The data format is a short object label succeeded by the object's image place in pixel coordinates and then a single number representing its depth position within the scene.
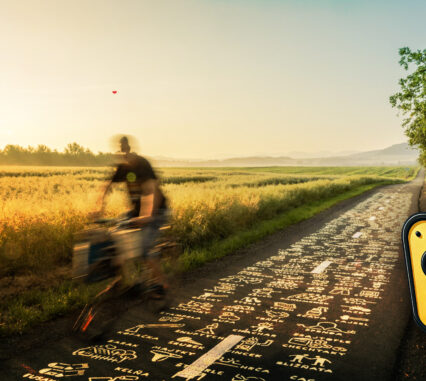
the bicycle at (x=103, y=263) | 4.17
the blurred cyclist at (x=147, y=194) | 5.02
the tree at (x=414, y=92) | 24.52
